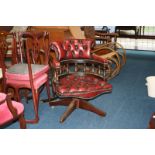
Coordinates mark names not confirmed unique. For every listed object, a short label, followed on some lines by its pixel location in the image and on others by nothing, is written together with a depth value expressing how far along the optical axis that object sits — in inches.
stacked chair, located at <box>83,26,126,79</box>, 119.8
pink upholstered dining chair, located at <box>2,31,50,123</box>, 76.5
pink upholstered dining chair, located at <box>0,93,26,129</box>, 50.8
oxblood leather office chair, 72.9
